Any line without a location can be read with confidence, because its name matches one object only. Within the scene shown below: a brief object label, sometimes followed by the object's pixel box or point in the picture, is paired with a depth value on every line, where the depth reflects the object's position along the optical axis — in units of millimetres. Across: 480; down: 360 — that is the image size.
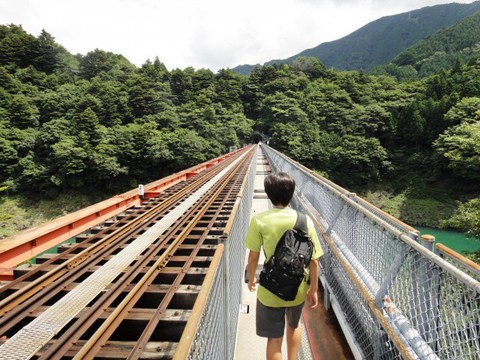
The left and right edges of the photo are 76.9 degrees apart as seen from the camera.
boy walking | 2334
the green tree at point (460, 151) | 34938
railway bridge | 1884
